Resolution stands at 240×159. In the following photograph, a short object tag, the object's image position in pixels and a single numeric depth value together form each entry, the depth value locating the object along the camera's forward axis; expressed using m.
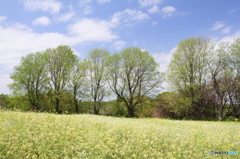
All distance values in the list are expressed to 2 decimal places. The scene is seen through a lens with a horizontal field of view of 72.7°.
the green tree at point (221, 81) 28.71
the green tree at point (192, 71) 29.97
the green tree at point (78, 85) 35.72
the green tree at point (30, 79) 35.59
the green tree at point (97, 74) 35.41
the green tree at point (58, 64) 35.62
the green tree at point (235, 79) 27.84
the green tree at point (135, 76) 32.12
